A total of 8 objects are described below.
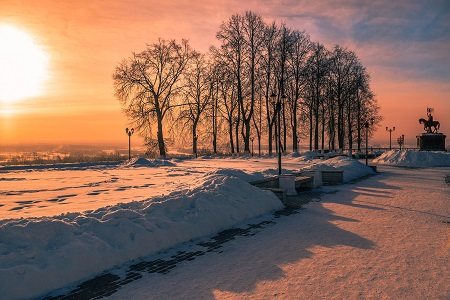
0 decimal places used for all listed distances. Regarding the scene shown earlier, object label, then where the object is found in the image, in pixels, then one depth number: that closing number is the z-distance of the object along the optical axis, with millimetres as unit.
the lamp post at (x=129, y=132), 38156
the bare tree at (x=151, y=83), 36438
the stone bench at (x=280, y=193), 12375
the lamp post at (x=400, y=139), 64756
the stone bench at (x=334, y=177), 18766
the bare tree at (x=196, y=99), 42997
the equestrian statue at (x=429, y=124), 44281
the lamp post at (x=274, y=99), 16828
